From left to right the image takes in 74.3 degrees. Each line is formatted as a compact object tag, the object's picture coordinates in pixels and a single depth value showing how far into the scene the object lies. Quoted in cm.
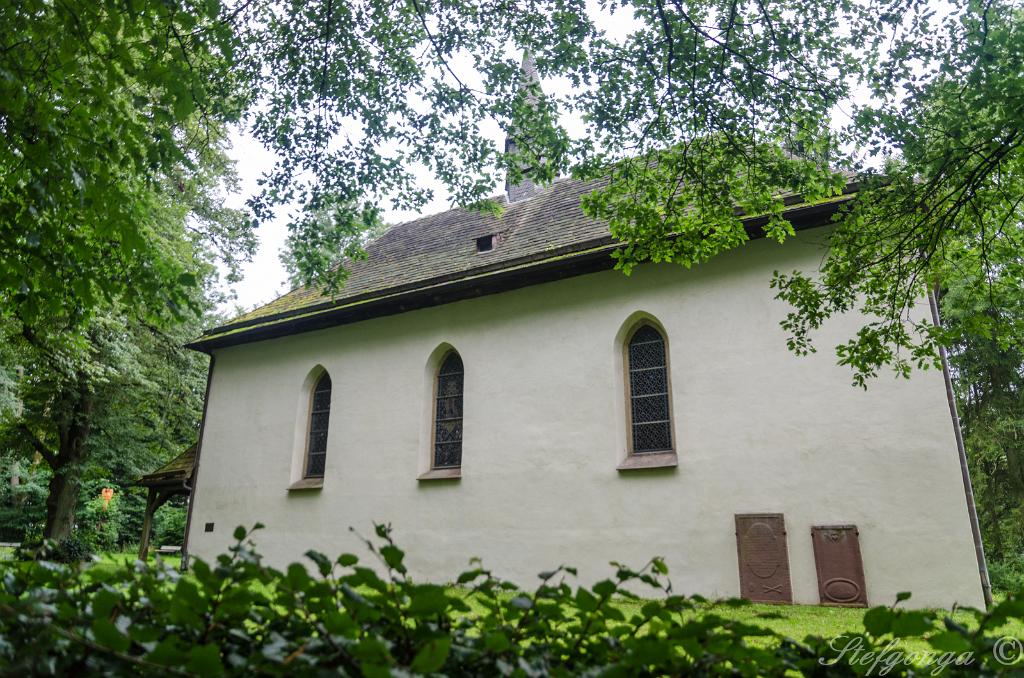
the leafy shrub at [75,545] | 1455
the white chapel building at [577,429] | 815
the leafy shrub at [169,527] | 2656
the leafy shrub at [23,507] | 2700
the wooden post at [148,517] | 1342
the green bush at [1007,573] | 1415
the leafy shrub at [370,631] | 123
